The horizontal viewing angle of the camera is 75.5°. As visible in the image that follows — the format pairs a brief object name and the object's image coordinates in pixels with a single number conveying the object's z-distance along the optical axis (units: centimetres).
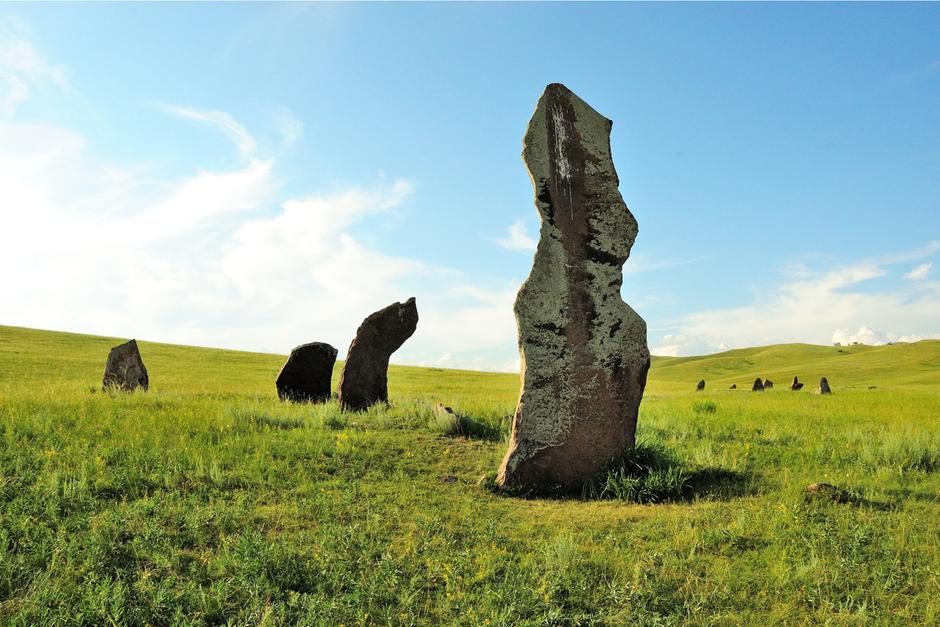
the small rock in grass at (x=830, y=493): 838
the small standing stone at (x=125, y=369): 1953
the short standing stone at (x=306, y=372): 1747
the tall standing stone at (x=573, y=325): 963
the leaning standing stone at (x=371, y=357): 1625
